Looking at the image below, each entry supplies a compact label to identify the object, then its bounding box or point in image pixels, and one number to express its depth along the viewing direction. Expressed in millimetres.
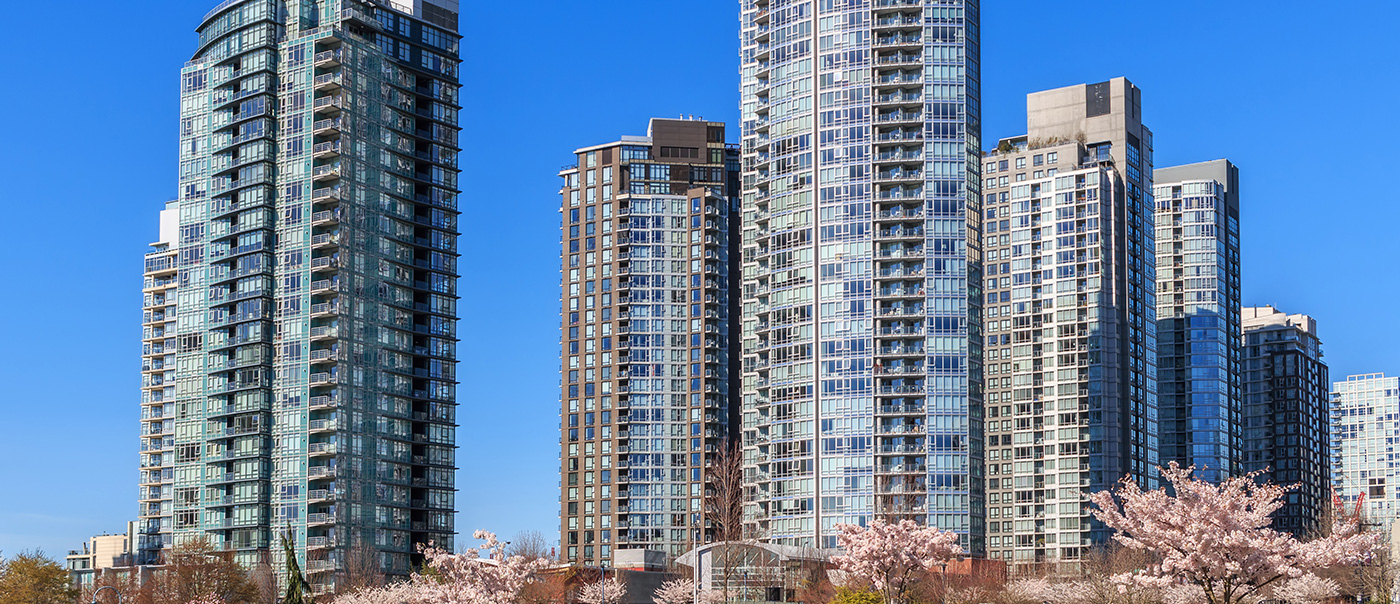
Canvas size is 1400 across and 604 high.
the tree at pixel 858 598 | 111312
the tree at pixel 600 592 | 151750
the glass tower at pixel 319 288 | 173500
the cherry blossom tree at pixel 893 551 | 107500
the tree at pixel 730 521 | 146000
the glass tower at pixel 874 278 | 167125
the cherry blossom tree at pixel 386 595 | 135250
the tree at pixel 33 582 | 145750
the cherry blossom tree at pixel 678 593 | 155375
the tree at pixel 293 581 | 103875
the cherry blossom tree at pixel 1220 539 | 69750
